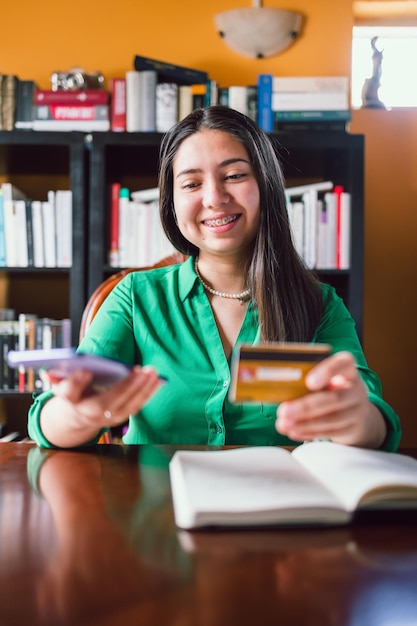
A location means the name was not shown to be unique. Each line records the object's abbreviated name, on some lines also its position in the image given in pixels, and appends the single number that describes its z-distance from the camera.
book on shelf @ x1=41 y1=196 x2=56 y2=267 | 2.39
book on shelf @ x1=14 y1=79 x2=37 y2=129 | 2.45
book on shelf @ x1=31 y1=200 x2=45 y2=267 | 2.40
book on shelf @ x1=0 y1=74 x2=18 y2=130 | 2.45
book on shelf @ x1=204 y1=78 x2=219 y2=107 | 2.45
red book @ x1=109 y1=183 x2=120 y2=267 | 2.37
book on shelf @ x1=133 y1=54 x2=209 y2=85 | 2.44
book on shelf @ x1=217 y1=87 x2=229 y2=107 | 2.46
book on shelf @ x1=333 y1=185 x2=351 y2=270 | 2.37
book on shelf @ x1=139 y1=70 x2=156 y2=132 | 2.41
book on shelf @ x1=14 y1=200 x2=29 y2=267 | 2.41
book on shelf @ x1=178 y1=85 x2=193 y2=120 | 2.43
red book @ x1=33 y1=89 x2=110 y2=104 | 2.39
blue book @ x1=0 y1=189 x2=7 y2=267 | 2.41
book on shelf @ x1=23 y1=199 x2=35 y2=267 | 2.41
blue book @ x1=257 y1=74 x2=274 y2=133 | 2.39
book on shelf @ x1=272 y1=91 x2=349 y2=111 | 2.38
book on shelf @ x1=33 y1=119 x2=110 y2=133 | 2.39
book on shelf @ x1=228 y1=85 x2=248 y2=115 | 2.43
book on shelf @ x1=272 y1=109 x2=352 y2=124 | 2.37
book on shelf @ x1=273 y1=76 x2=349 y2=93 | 2.40
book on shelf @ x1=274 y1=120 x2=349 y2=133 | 2.37
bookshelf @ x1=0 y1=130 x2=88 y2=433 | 2.34
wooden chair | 1.64
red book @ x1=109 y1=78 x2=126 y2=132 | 2.43
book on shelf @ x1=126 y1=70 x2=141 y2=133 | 2.41
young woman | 1.19
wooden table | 0.43
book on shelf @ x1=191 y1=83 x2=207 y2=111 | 2.44
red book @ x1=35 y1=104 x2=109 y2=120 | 2.40
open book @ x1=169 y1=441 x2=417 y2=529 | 0.61
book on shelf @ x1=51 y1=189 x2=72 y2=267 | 2.38
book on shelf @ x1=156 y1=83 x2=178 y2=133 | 2.40
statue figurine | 2.73
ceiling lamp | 2.61
